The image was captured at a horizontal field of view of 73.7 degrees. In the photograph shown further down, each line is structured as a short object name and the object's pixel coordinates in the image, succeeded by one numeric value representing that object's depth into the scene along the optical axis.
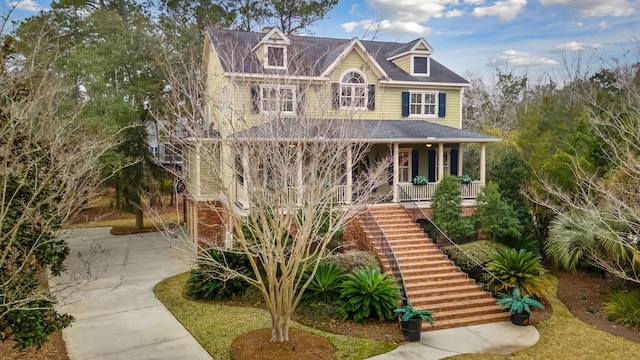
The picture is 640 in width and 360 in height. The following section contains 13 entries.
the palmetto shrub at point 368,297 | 11.07
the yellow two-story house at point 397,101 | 17.44
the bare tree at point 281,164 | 8.86
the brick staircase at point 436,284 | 11.73
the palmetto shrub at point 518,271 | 12.24
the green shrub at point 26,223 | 6.66
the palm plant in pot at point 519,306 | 11.21
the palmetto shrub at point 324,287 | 11.91
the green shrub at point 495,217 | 15.44
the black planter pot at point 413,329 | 10.23
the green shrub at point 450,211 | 15.55
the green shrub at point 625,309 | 11.17
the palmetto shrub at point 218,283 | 12.86
